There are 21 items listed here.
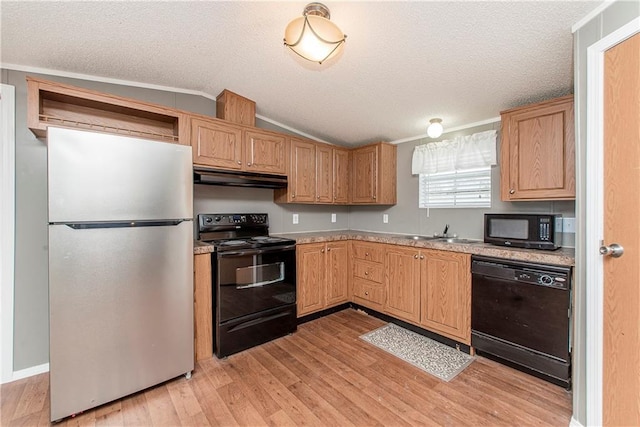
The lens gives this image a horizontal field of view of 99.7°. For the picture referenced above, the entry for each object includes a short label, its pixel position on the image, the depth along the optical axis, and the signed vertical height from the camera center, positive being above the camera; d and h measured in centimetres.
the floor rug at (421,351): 217 -125
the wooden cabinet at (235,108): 268 +107
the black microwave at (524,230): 210 -15
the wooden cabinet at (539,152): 202 +49
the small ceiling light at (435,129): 261 +81
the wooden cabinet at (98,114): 181 +83
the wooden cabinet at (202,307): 224 -79
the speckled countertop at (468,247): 193 -30
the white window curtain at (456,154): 270 +64
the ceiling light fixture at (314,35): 145 +99
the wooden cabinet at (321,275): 297 -73
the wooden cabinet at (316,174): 317 +48
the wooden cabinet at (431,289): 240 -75
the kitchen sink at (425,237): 310 -29
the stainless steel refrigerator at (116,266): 161 -35
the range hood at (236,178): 240 +34
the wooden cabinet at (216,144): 243 +65
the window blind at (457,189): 279 +27
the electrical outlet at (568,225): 221 -10
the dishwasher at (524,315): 189 -79
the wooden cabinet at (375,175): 346 +50
